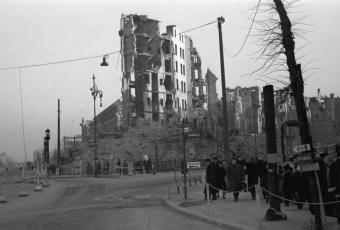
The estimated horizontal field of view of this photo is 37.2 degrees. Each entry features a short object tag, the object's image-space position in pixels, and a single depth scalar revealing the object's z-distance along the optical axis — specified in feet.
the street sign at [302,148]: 33.32
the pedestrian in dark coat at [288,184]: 48.26
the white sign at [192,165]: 69.51
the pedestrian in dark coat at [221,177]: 63.69
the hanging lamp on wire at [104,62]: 93.17
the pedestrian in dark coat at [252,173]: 59.32
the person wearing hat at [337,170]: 33.94
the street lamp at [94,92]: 170.93
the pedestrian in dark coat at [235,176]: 59.06
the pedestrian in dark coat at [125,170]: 161.48
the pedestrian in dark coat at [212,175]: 62.85
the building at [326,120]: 295.01
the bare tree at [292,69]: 34.60
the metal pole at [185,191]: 65.58
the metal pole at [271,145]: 39.78
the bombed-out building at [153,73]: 295.69
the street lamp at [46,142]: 136.87
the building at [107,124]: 294.87
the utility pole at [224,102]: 71.87
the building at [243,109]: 372.17
